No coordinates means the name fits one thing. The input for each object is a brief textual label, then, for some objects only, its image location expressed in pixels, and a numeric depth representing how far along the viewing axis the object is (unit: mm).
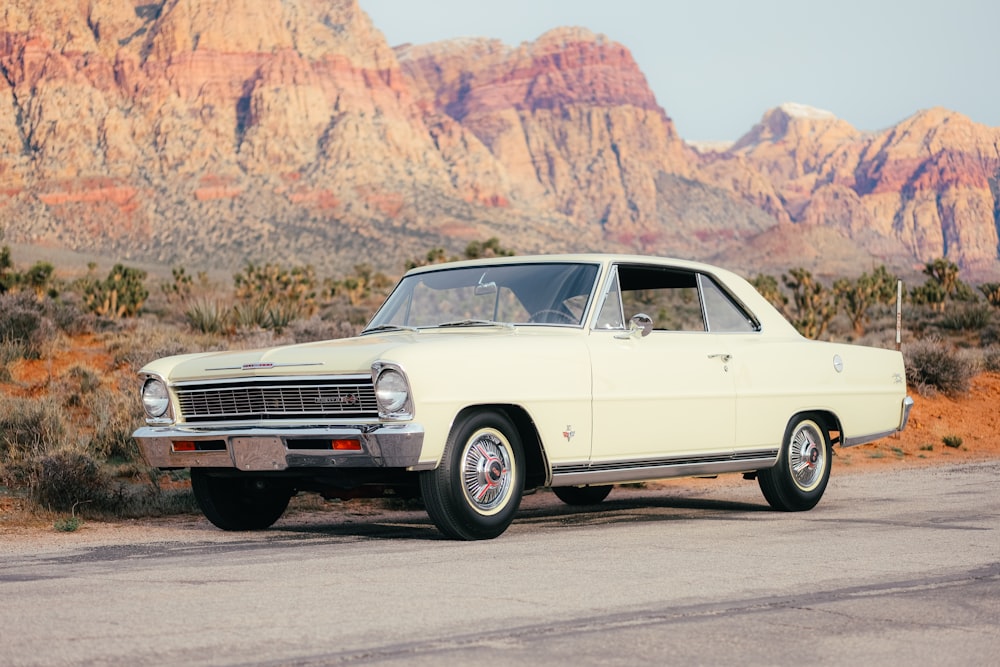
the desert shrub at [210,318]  23609
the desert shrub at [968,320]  31453
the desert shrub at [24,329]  18750
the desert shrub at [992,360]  21770
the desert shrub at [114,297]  34969
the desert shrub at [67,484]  10047
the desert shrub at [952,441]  16641
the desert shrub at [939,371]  19281
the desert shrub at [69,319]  23114
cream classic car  7352
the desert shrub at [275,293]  24467
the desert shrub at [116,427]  12570
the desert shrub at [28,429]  11719
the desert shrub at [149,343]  17141
